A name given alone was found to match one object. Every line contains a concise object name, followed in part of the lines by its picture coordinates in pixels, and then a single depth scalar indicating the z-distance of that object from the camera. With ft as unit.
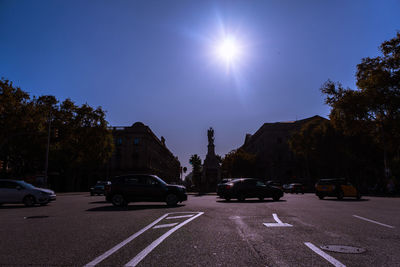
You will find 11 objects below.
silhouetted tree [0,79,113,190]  142.41
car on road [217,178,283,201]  64.64
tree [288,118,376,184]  140.65
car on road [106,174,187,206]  49.29
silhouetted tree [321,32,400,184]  89.25
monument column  148.25
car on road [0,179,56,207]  52.85
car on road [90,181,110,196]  106.32
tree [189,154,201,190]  360.15
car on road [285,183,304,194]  124.77
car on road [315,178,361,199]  68.74
